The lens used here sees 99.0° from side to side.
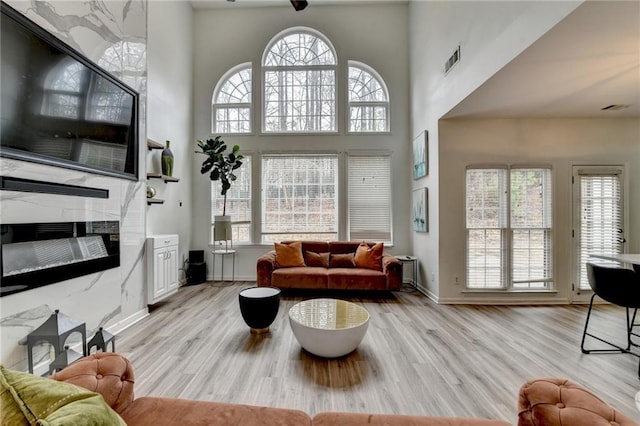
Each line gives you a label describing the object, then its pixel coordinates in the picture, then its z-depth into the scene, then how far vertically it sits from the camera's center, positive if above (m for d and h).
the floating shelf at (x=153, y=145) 4.02 +1.02
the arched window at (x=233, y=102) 5.67 +2.30
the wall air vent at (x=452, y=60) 3.46 +1.99
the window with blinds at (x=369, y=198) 5.43 +0.28
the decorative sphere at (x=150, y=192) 4.03 +0.30
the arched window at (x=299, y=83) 5.60 +2.68
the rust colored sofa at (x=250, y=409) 1.06 -0.86
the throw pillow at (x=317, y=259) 4.85 -0.84
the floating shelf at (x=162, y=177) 4.04 +0.55
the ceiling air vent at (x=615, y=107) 3.50 +1.36
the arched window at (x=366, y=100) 5.57 +2.30
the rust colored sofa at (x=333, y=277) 4.31 -1.05
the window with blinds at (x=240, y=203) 5.52 +0.19
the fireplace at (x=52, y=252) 2.06 -0.35
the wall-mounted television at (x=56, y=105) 2.05 +0.98
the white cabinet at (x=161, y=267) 3.63 -0.76
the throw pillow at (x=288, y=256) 4.73 -0.76
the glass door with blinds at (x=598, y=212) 3.97 -0.01
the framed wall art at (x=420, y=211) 4.52 +0.02
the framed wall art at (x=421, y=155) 4.48 +0.98
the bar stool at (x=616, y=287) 2.44 -0.69
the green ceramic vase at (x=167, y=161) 4.33 +0.82
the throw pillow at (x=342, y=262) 4.82 -0.89
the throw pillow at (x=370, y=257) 4.68 -0.78
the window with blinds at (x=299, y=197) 5.50 +0.30
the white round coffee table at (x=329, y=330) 2.40 -1.05
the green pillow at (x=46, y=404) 0.64 -0.48
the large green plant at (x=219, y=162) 5.04 +0.93
